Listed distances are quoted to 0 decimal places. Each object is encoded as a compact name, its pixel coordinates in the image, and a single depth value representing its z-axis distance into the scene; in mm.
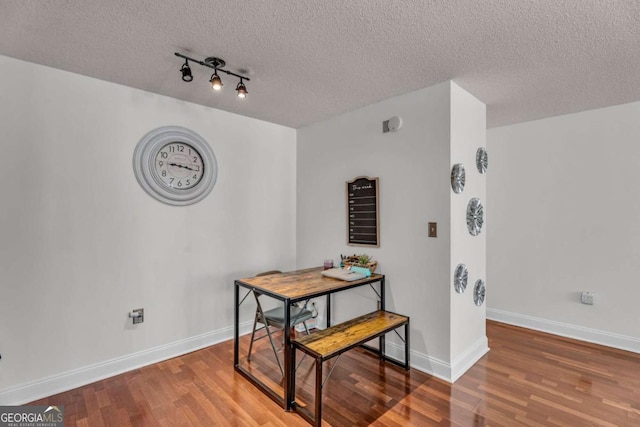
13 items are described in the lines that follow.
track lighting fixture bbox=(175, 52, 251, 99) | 2109
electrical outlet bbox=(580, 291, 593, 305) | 3158
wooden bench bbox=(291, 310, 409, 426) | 1887
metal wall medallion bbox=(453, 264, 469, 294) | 2527
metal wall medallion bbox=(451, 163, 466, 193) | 2482
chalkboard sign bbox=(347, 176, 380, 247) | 2980
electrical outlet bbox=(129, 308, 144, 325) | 2648
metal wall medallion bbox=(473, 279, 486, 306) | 2855
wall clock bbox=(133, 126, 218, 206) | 2699
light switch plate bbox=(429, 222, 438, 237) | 2537
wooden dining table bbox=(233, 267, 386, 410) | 2107
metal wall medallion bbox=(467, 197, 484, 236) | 2721
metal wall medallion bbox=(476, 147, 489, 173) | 2869
